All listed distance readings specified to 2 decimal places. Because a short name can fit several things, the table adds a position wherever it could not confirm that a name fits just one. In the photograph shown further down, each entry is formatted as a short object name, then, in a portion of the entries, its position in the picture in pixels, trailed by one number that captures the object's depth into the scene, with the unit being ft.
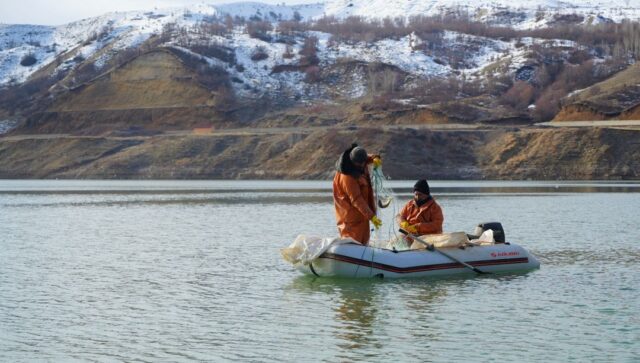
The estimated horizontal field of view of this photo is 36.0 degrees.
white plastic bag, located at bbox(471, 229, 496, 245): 81.59
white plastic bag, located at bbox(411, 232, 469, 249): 76.59
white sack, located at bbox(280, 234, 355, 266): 73.77
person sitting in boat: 79.10
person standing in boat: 74.18
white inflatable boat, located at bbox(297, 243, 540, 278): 73.31
